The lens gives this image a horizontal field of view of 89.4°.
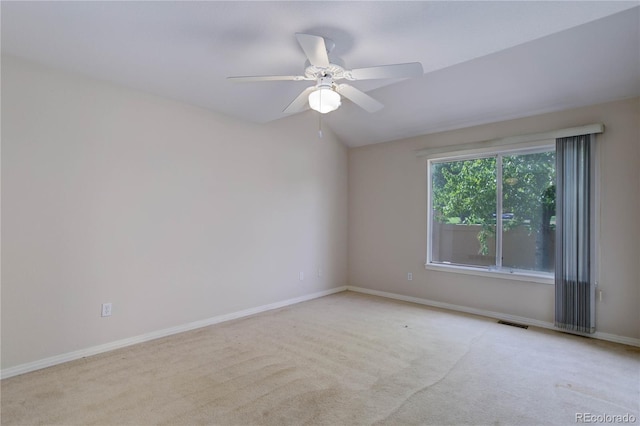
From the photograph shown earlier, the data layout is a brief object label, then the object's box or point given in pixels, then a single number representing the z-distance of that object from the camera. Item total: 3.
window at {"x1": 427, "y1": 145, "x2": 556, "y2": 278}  3.80
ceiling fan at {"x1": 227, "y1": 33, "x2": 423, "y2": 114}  2.01
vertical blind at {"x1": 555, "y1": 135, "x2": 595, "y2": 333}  3.38
